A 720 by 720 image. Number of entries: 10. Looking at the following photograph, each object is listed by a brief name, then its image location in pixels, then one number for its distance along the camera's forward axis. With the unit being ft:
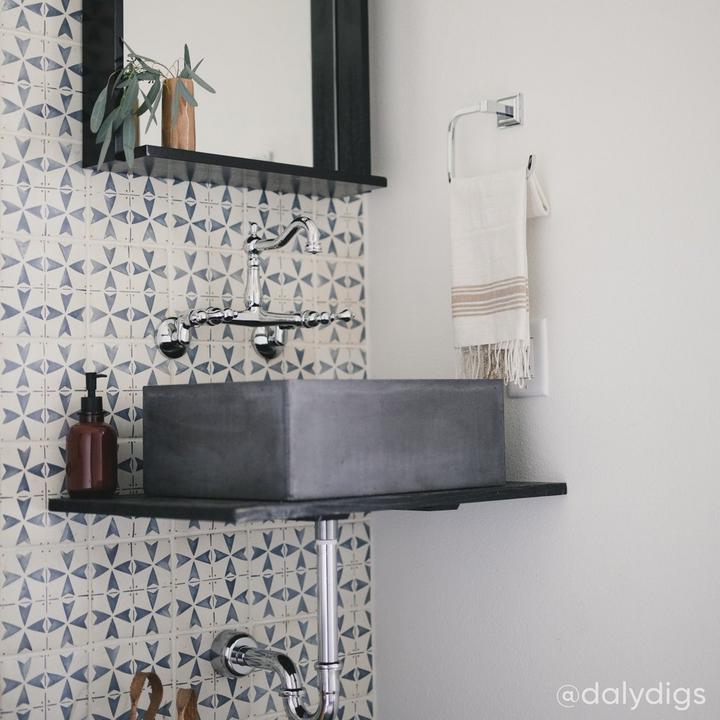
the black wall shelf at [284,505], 4.56
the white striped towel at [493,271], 5.74
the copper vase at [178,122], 5.87
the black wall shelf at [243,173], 5.82
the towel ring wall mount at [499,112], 5.95
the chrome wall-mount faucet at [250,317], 5.91
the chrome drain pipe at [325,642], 5.32
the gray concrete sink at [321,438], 4.87
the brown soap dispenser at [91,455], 5.49
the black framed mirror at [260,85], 5.86
